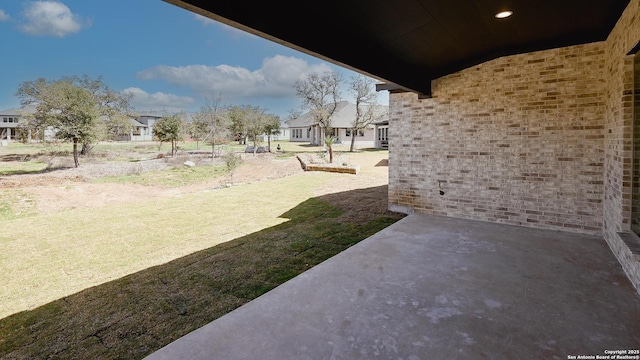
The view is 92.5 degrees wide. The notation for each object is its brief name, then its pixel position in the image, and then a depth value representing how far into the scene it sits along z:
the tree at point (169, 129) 21.75
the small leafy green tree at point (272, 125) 28.25
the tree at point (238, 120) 27.45
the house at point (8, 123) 43.29
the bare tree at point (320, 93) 28.44
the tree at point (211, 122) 22.66
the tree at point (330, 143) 16.43
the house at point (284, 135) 54.89
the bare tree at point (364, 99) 27.50
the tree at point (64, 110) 15.49
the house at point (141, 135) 44.79
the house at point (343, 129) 37.22
